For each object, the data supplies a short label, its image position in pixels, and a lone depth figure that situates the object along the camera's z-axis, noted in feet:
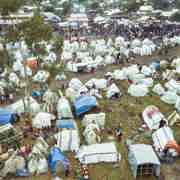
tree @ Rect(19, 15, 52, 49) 49.93
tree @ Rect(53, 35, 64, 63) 69.90
